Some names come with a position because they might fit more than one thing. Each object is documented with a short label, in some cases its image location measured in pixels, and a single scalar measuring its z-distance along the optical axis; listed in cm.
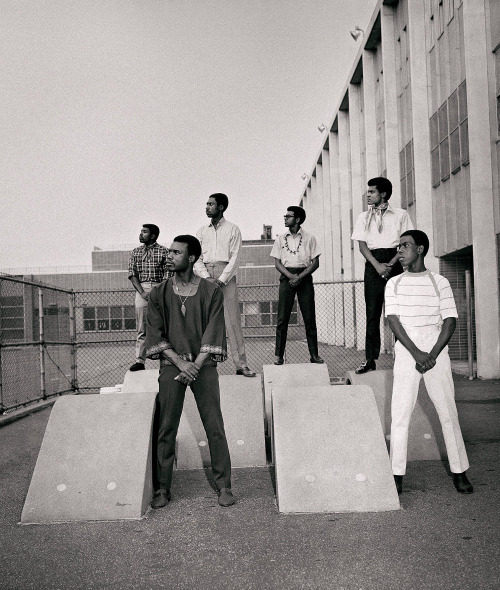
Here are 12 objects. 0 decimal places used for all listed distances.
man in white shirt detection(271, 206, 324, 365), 1005
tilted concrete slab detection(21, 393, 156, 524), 582
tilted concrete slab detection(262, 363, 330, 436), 927
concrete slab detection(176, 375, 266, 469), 784
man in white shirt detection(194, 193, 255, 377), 953
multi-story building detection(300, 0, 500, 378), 1605
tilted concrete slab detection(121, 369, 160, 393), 898
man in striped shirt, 609
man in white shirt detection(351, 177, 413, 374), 881
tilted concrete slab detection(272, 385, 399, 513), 584
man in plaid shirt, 1072
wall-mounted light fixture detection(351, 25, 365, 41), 2827
